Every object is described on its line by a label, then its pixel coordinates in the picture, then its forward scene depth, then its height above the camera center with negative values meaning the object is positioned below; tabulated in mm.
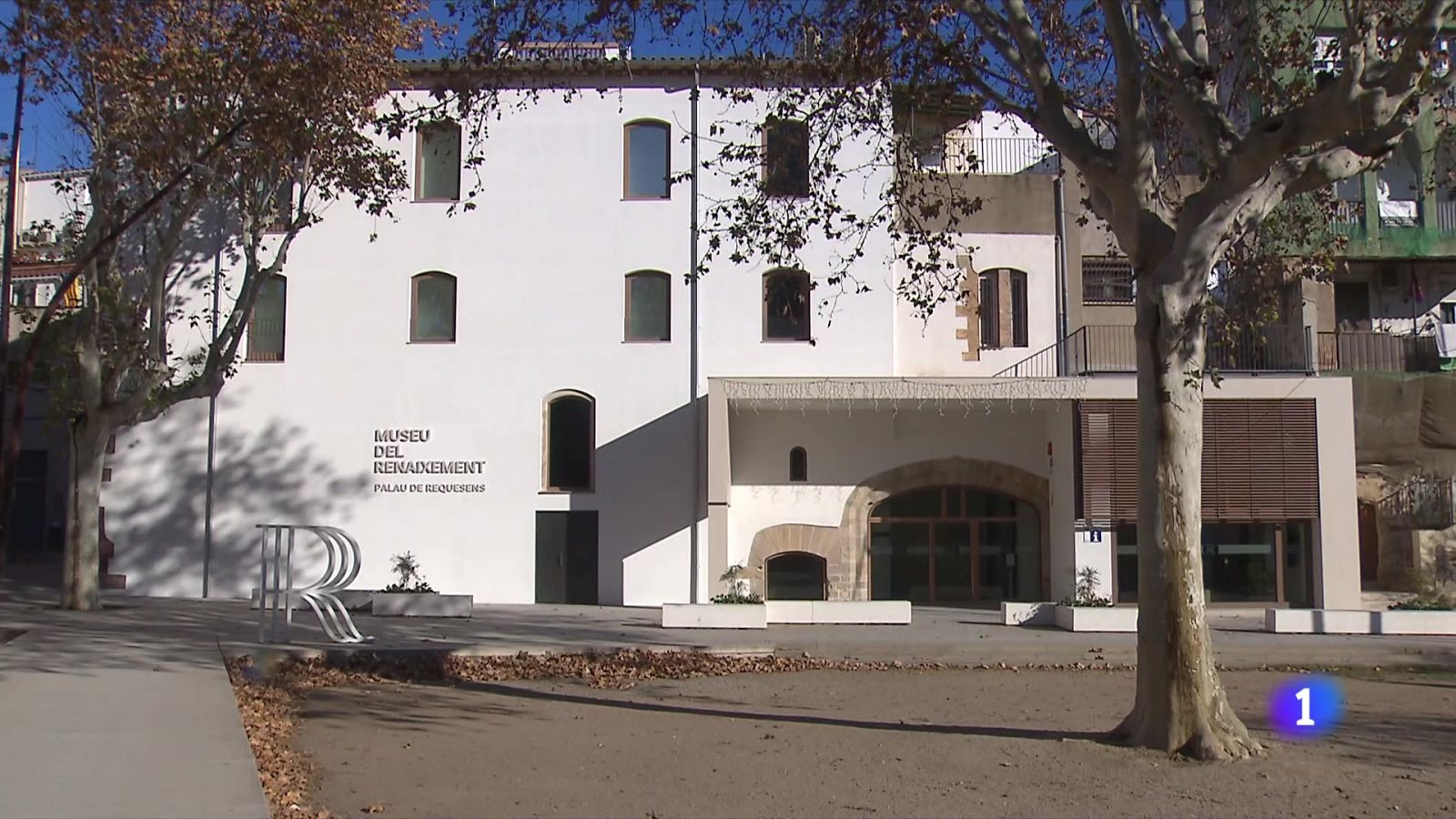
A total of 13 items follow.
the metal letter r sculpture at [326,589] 16109 -743
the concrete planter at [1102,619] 20984 -1434
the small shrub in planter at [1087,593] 21906 -1148
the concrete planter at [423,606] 22406 -1307
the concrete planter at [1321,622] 20812 -1468
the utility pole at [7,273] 20578 +4058
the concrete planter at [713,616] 21094 -1391
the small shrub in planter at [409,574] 24172 -850
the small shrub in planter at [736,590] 22125 -1065
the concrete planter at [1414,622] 20734 -1474
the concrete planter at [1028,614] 22234 -1444
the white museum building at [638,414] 24938 +2175
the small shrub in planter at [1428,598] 21891 -1224
